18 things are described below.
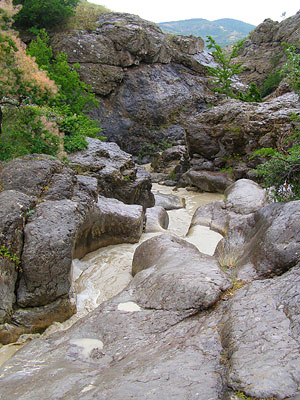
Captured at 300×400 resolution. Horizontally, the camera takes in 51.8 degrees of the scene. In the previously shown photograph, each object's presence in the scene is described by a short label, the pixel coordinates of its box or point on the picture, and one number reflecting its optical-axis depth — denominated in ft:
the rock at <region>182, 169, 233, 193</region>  54.24
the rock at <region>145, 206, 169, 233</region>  32.54
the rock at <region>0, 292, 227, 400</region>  8.18
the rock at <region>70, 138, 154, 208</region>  34.30
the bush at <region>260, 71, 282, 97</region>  94.63
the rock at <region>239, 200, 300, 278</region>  13.93
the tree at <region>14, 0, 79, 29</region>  81.64
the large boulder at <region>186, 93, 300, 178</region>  50.60
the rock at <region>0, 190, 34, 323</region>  15.81
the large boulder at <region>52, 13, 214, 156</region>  84.74
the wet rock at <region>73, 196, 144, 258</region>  24.97
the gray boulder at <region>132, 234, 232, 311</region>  12.94
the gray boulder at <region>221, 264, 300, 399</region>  7.43
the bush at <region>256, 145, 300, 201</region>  19.71
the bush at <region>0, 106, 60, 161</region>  26.30
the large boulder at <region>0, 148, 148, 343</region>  16.37
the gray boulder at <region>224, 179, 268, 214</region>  33.60
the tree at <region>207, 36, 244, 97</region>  95.09
